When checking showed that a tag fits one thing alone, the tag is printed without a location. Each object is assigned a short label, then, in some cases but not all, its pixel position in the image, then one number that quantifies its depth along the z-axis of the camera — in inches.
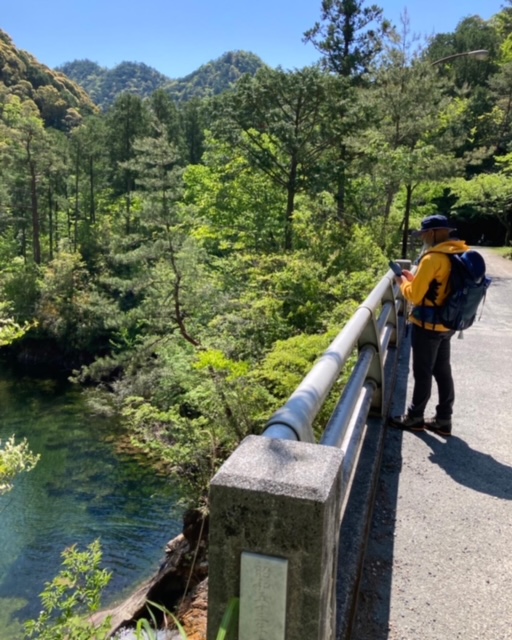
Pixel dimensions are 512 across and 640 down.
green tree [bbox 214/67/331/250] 776.9
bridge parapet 55.3
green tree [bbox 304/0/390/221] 877.2
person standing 152.0
